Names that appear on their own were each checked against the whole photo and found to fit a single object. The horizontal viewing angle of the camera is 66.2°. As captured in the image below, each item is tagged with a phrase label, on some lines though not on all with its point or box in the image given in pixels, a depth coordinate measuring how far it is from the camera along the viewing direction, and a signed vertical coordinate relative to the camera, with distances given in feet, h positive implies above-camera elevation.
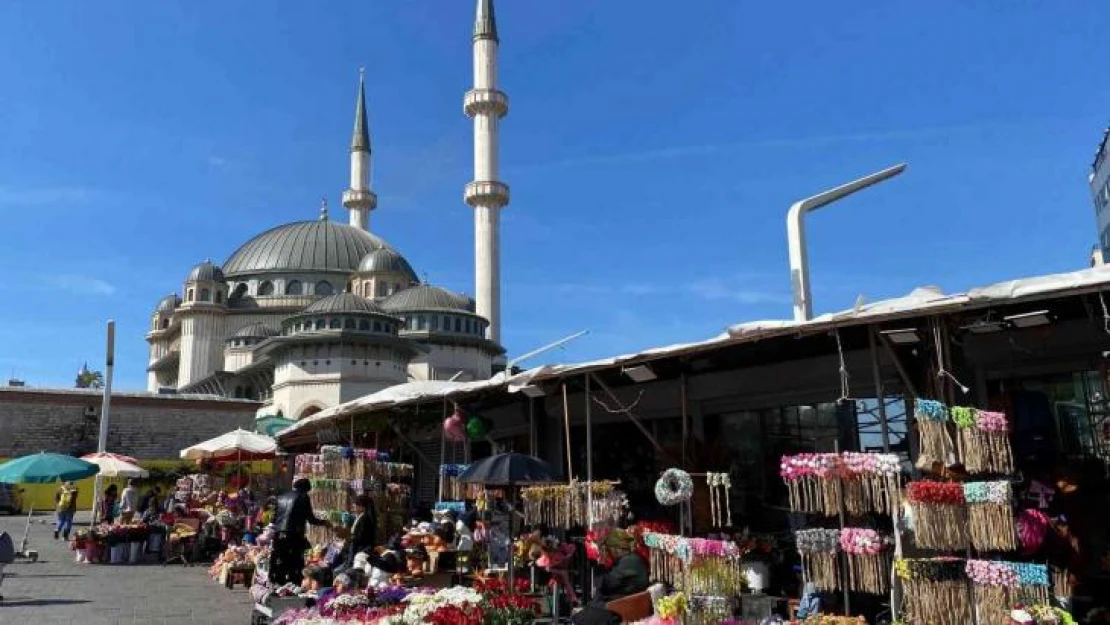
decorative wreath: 24.36 -0.01
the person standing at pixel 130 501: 54.74 +0.19
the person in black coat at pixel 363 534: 31.89 -1.36
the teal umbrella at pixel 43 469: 42.73 +1.86
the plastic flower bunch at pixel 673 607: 20.85 -2.87
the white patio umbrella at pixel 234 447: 54.65 +3.43
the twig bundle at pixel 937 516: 18.07 -0.76
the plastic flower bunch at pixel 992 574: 17.35 -1.95
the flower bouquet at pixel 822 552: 20.17 -1.62
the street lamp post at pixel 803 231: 34.60 +10.61
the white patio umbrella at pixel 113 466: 50.90 +2.28
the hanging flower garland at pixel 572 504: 26.20 -0.43
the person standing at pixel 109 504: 60.08 +0.05
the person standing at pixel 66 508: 57.77 -0.15
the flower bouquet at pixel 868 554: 19.61 -1.66
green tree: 253.47 +37.12
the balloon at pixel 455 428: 36.09 +2.74
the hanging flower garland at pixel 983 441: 18.37 +0.79
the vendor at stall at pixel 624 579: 23.88 -2.49
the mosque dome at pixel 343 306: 139.51 +31.23
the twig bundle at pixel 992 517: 17.53 -0.81
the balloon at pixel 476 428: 36.22 +2.72
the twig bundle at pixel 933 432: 18.69 +1.00
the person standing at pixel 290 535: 29.55 -1.25
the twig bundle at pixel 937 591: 18.04 -2.33
